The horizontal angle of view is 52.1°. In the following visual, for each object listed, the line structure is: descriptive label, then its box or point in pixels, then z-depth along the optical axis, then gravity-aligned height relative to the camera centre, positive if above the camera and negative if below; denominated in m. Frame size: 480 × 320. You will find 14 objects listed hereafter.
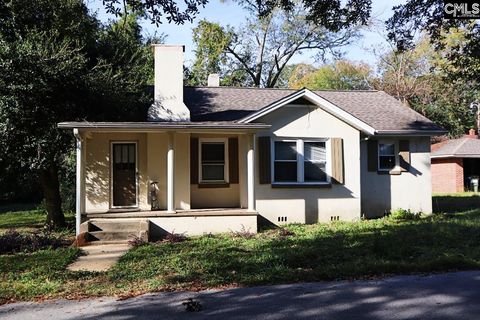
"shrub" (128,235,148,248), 11.07 -1.38
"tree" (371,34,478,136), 38.31 +7.04
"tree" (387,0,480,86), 10.87 +3.53
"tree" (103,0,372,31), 8.37 +3.28
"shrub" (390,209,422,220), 14.86 -1.15
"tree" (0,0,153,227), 12.37 +2.57
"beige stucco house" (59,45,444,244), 13.07 +0.43
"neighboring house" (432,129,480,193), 28.47 +0.73
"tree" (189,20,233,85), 35.62 +9.86
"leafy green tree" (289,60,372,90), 45.56 +9.49
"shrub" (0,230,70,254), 10.65 -1.34
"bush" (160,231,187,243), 11.67 -1.37
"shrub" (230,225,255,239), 12.08 -1.35
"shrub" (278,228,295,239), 11.89 -1.35
